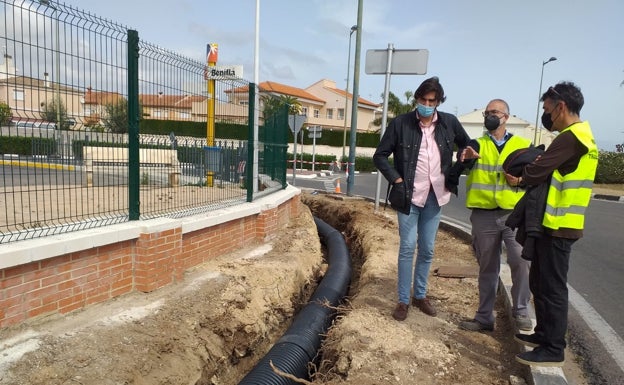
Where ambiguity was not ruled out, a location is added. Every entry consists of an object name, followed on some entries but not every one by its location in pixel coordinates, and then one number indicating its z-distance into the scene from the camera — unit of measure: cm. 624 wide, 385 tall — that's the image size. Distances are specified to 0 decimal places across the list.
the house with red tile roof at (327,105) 5088
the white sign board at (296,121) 1351
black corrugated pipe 340
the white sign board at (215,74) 535
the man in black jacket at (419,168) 366
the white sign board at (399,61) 907
